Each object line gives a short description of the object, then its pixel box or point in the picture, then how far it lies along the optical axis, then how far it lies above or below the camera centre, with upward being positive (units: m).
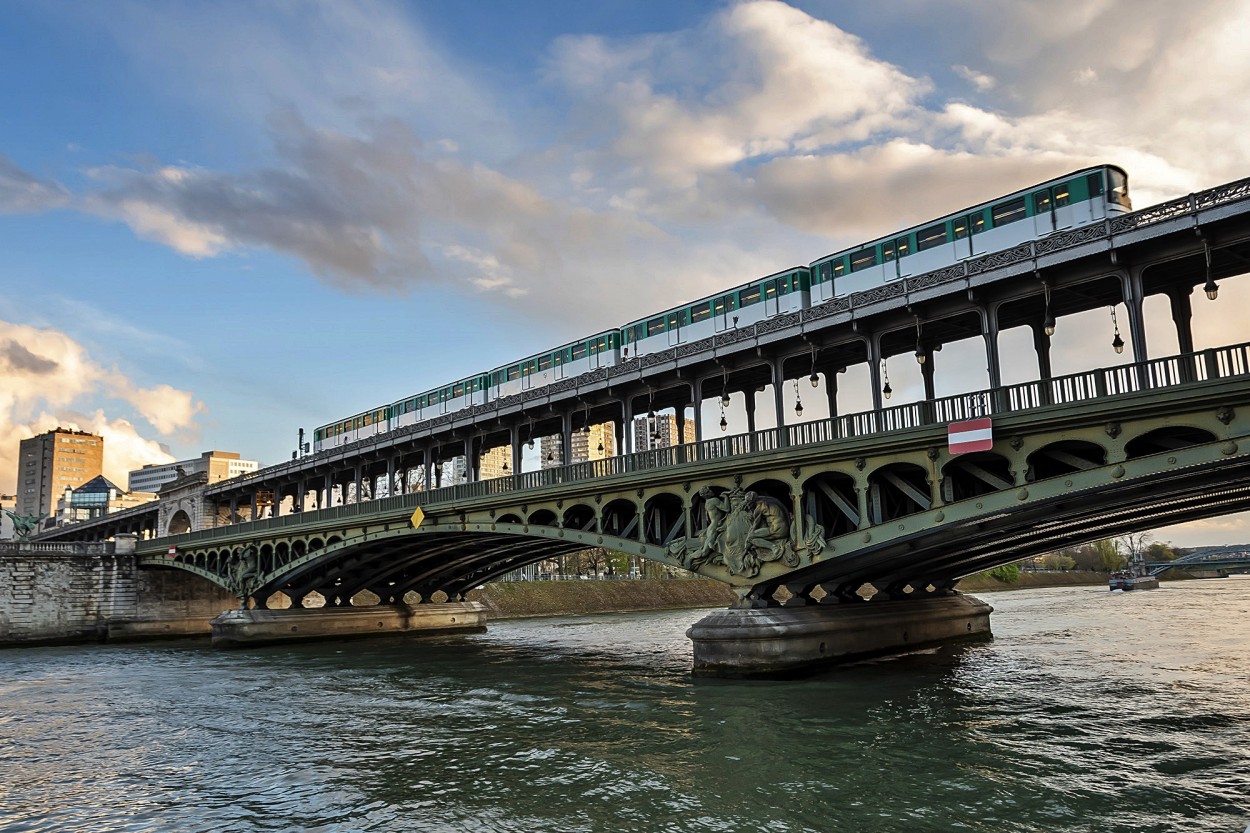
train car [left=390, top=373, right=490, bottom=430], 58.50 +11.76
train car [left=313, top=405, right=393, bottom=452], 66.94 +11.81
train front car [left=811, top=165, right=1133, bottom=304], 28.31 +10.88
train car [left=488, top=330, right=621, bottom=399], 47.88 +11.65
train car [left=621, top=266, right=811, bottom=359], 37.84 +11.18
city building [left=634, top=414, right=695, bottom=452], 73.97 +25.20
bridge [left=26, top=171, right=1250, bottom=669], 24.70 +3.55
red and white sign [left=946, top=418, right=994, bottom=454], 26.26 +3.47
